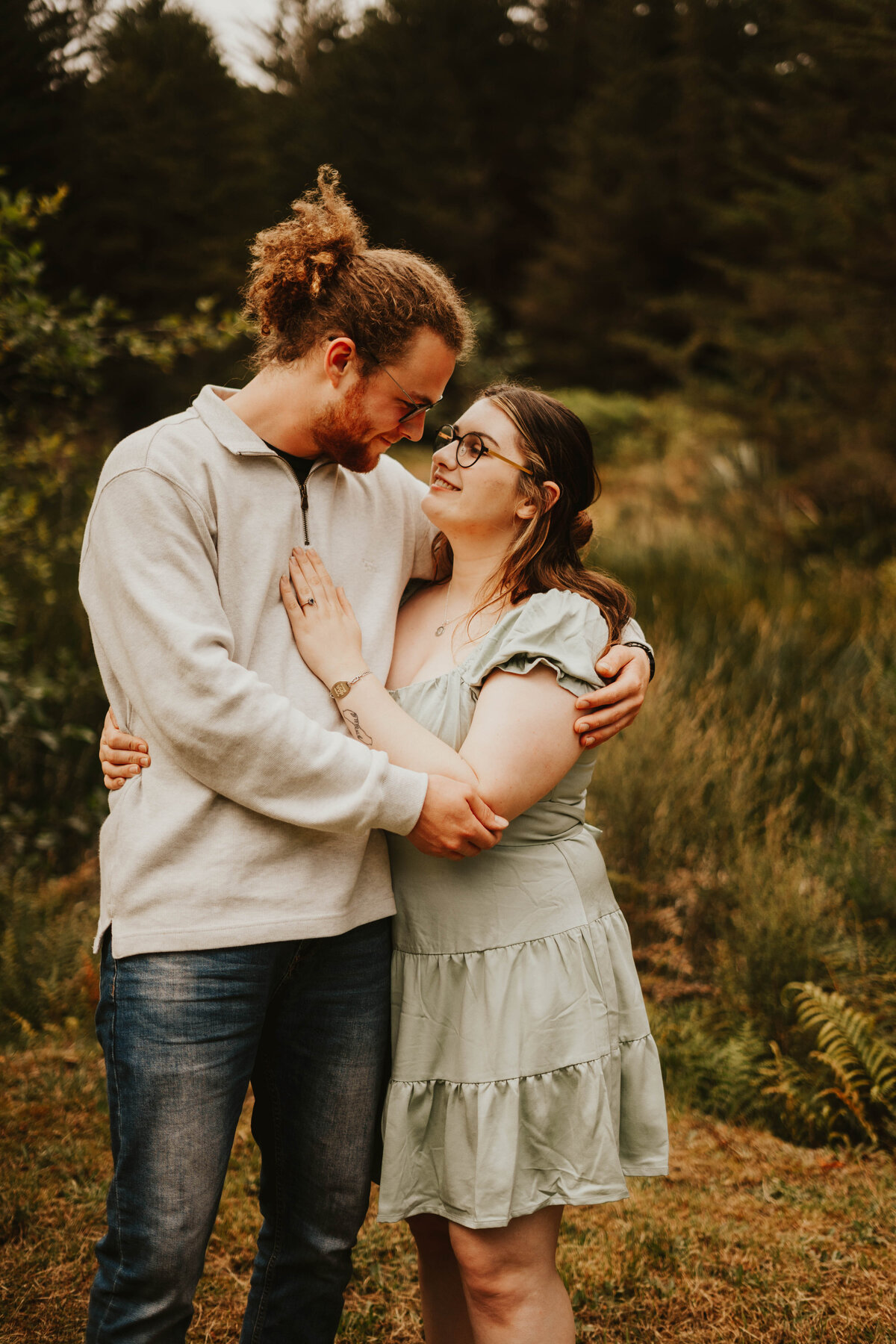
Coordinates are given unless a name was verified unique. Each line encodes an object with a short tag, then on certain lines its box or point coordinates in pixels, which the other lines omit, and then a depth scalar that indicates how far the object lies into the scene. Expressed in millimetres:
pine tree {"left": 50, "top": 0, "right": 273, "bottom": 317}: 8773
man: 1611
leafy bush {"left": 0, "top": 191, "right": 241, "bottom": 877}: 4098
